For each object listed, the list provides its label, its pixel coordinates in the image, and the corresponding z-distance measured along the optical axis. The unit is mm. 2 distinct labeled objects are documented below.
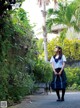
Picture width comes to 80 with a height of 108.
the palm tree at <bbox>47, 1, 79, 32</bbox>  16733
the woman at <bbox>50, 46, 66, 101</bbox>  6377
